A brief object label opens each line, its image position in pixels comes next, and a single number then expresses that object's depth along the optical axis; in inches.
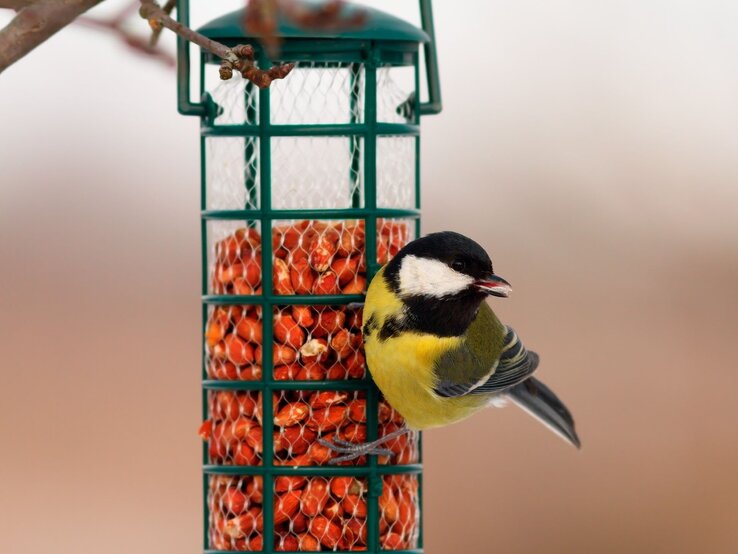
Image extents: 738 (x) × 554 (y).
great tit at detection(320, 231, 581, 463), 241.9
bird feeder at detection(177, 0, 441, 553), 250.8
